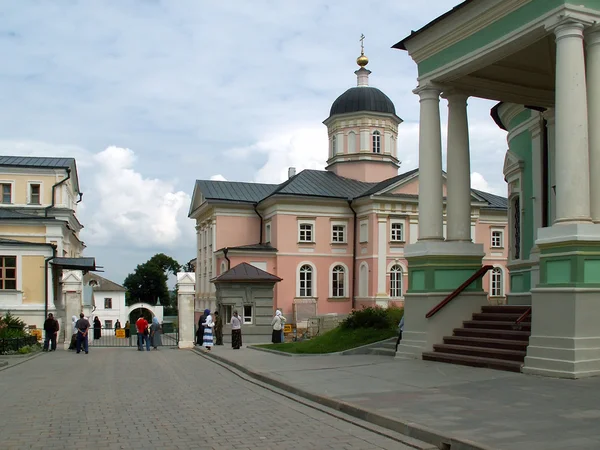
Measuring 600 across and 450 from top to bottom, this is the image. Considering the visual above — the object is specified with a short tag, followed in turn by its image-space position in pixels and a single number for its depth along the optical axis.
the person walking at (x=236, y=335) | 26.72
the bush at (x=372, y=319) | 21.47
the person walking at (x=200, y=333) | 29.62
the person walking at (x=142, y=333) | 29.00
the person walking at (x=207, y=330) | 27.53
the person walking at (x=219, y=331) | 30.83
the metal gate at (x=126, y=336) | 33.94
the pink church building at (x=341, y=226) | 47.47
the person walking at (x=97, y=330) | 42.47
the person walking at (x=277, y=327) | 29.11
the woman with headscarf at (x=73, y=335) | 29.45
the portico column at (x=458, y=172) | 16.84
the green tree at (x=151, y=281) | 114.56
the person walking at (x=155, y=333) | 29.78
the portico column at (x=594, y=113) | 12.80
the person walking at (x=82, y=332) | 27.70
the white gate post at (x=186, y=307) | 30.03
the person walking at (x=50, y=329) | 28.38
